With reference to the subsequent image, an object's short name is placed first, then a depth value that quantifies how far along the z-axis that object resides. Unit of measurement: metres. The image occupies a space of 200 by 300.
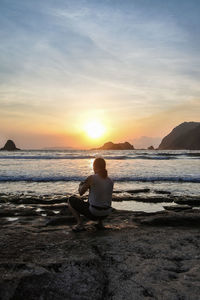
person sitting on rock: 5.21
